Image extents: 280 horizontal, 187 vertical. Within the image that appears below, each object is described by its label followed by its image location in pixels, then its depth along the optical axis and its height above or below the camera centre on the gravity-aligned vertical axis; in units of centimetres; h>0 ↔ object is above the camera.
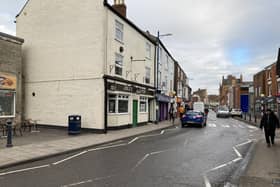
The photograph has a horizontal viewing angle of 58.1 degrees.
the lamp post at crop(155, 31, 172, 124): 2652 +230
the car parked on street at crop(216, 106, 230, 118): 4606 -251
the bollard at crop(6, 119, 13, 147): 1076 -156
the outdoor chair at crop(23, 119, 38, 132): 1658 -173
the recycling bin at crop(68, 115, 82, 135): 1548 -155
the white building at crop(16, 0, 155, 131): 1723 +268
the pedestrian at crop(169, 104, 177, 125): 3075 -156
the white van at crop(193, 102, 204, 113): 4367 -116
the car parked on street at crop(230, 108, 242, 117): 4958 -265
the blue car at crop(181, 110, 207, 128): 2327 -178
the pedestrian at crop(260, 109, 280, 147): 1214 -113
